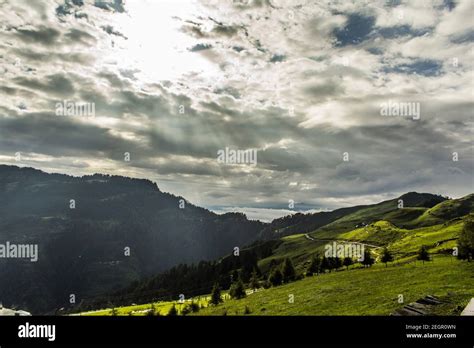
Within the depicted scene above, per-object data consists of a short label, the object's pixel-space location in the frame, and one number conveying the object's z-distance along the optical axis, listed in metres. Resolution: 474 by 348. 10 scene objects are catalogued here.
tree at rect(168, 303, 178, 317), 112.30
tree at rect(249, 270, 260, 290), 143.00
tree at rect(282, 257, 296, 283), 134.12
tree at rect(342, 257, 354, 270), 138.35
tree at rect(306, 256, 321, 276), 134.02
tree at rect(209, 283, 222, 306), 120.88
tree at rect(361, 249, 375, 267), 126.00
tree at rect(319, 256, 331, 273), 136.38
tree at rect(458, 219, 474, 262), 79.11
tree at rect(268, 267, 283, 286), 132.30
